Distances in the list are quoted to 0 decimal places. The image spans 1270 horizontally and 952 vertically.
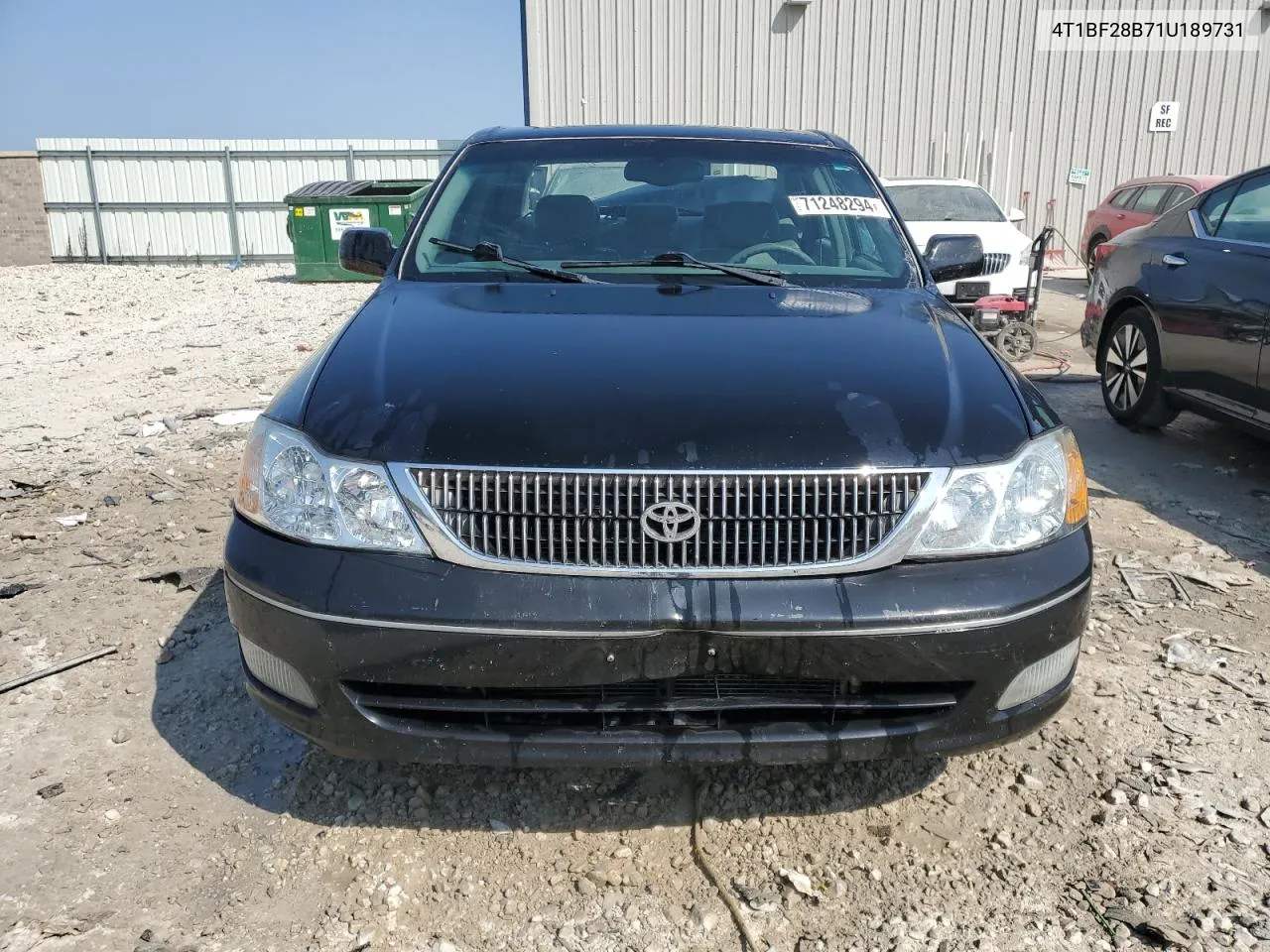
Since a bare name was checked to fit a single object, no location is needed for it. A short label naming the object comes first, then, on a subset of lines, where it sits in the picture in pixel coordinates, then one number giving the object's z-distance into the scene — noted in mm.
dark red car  13125
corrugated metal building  17547
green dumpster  15203
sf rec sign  18188
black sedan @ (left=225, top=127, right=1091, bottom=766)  2008
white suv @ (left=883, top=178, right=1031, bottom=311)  8695
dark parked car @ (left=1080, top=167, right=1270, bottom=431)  4770
